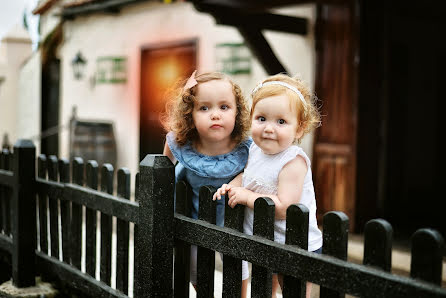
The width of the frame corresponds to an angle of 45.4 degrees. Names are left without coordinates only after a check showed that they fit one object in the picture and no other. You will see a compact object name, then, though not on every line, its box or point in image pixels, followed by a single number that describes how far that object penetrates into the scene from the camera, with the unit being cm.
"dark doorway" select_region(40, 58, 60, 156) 1141
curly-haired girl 222
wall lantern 983
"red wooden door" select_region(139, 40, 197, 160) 820
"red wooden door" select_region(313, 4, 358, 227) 553
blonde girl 197
